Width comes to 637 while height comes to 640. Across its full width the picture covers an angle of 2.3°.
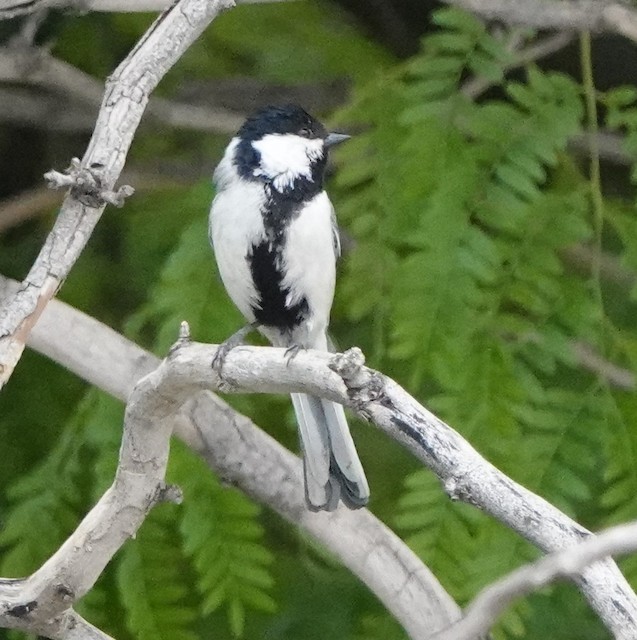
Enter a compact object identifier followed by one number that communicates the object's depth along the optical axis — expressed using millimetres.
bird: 4343
